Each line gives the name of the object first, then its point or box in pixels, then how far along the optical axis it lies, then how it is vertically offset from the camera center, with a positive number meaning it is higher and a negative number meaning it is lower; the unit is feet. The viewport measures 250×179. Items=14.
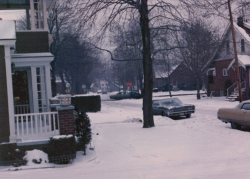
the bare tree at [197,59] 125.90 +11.98
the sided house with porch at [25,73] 30.19 +3.02
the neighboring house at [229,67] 115.85 +7.95
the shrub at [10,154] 29.63 -5.62
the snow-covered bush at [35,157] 29.14 -5.92
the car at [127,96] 175.87 -2.96
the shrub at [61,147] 29.60 -5.11
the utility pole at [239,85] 83.56 +0.07
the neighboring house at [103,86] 564.35 +10.93
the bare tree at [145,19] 45.24 +10.59
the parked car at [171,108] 65.62 -4.14
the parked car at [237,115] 44.80 -4.39
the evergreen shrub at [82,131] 31.83 -4.00
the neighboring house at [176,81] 253.65 +6.42
